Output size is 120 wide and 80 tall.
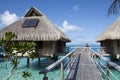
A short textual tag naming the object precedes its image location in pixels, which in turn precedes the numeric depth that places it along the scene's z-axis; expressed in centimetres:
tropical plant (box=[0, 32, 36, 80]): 175
